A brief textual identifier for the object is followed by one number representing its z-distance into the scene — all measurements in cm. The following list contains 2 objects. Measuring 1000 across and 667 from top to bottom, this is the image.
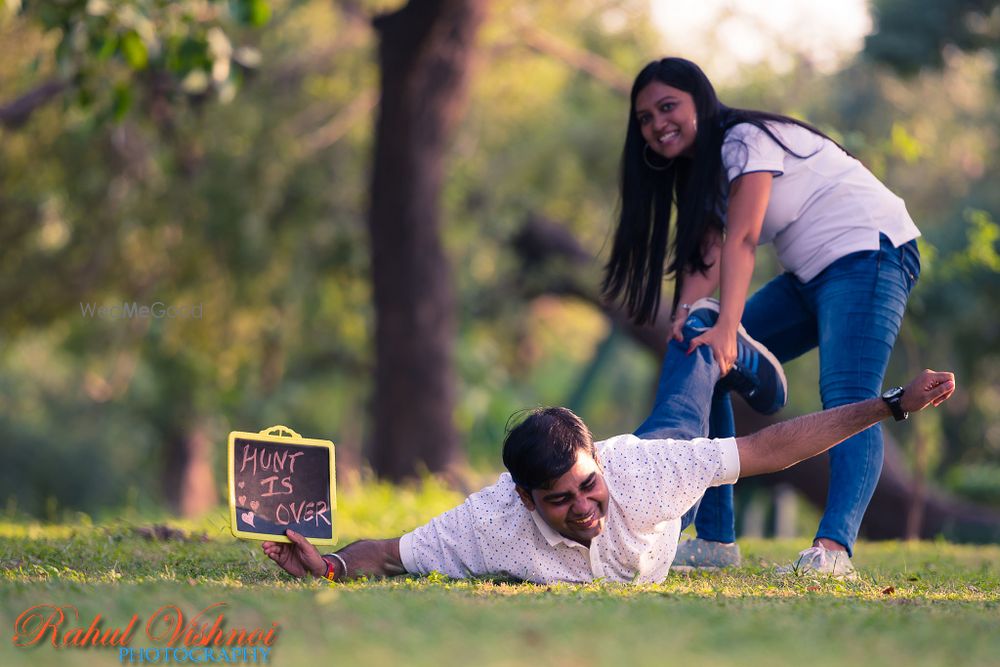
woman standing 940
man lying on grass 820
